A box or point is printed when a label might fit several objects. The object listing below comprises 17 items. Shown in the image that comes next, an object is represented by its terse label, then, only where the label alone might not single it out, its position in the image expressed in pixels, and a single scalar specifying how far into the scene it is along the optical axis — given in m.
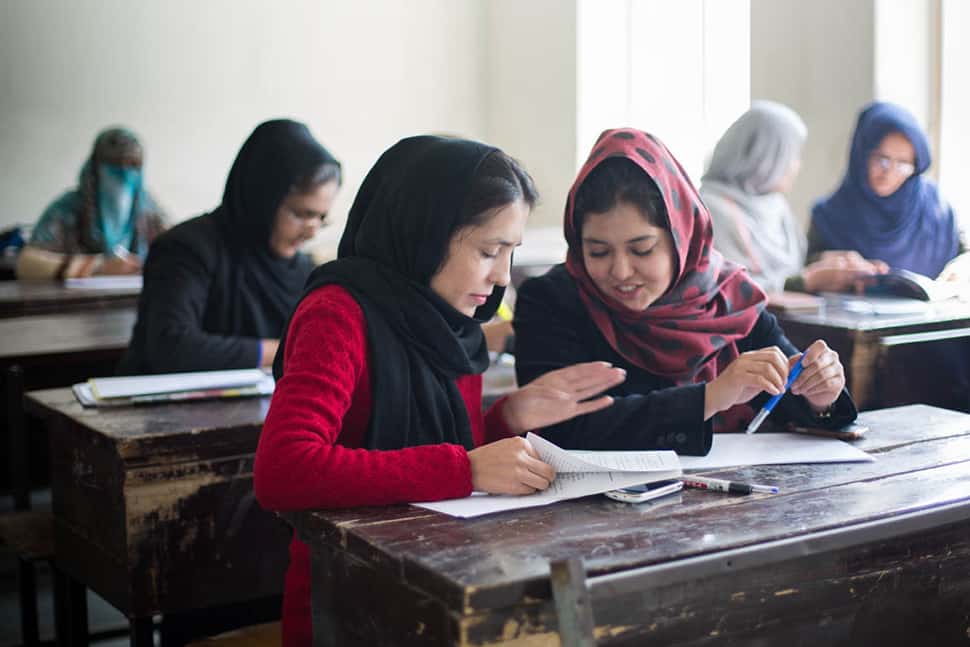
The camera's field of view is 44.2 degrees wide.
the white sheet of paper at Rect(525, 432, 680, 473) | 1.43
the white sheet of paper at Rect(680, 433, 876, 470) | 1.60
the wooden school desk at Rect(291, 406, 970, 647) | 1.14
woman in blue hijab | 3.79
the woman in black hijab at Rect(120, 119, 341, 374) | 2.76
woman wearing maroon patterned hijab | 1.74
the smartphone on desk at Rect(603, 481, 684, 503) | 1.38
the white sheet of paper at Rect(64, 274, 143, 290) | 4.30
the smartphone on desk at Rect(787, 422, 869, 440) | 1.76
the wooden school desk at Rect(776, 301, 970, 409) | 2.44
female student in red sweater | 1.41
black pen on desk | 1.43
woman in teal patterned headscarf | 5.79
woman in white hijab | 3.90
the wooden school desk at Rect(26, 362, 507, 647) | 1.93
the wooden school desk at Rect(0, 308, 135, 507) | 2.95
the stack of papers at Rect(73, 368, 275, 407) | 2.17
